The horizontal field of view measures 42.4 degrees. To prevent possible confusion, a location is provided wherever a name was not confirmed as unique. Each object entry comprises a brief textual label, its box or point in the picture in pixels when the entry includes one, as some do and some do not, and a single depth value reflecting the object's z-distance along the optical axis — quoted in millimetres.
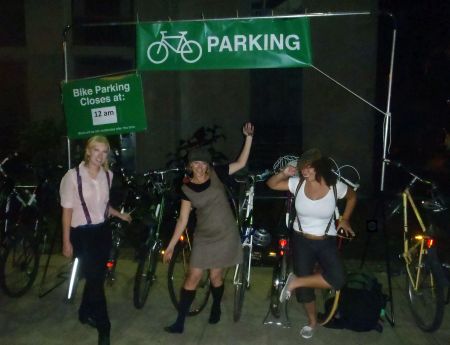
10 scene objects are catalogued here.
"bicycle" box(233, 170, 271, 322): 5113
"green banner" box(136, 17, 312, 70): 5230
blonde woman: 4496
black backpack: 4840
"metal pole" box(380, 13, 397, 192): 5095
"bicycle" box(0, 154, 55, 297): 5730
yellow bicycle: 4750
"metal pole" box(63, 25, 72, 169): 5489
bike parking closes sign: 5574
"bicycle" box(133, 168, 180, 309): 5305
